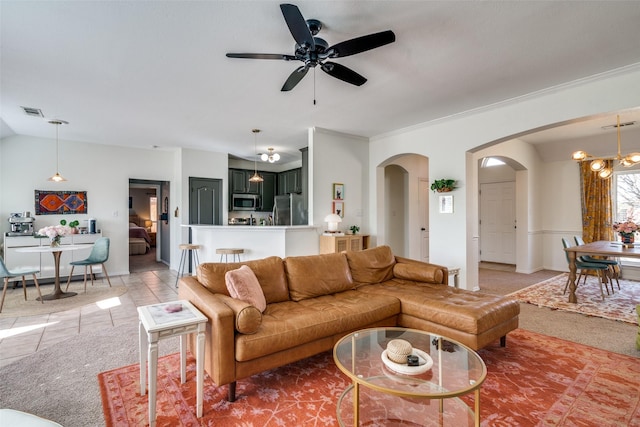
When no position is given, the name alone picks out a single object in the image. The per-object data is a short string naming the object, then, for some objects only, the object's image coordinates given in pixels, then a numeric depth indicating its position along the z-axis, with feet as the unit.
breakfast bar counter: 16.52
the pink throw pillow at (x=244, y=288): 8.09
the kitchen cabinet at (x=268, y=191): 27.40
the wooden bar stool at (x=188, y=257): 18.40
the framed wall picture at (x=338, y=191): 18.44
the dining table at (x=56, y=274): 15.17
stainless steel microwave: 25.27
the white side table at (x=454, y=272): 13.00
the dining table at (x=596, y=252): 13.16
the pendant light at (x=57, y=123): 15.94
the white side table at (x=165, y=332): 5.96
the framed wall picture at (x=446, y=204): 15.92
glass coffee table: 5.45
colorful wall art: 19.25
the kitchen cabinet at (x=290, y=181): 25.30
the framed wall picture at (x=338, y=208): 18.47
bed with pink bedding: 31.68
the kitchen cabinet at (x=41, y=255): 17.40
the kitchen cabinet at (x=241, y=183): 25.59
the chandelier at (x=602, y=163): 14.70
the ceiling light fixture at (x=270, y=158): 19.64
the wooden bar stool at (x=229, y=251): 16.16
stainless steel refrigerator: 19.91
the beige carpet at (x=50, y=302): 13.41
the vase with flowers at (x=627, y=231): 15.49
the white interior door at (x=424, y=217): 23.53
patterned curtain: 20.74
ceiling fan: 6.58
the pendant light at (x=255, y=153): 18.34
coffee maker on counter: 18.08
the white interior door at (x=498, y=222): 25.23
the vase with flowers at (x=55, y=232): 15.55
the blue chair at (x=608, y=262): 16.12
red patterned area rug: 6.28
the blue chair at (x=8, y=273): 13.25
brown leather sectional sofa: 6.85
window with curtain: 20.20
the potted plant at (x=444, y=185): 15.62
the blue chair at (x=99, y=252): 17.33
